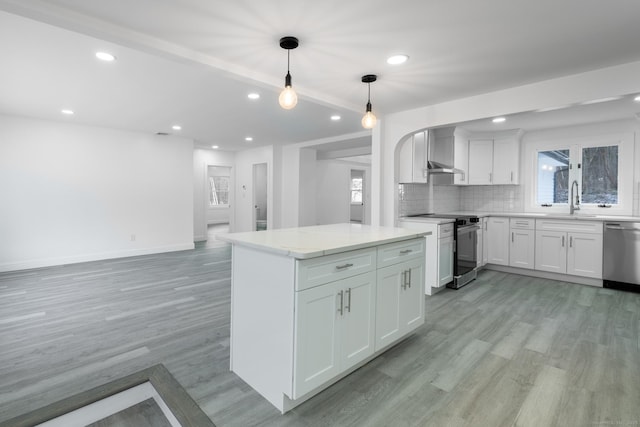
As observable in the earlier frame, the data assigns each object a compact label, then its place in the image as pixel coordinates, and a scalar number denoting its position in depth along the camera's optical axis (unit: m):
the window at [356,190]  10.94
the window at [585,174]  4.59
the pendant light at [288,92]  2.34
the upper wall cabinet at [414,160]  4.27
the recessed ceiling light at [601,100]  2.81
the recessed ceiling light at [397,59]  2.65
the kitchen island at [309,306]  1.79
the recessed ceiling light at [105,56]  2.72
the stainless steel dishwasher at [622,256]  3.99
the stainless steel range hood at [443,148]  4.66
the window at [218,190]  12.00
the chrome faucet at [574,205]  4.95
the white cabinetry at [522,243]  4.74
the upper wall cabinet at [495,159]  5.18
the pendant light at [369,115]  2.95
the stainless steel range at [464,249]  4.17
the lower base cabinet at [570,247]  4.24
